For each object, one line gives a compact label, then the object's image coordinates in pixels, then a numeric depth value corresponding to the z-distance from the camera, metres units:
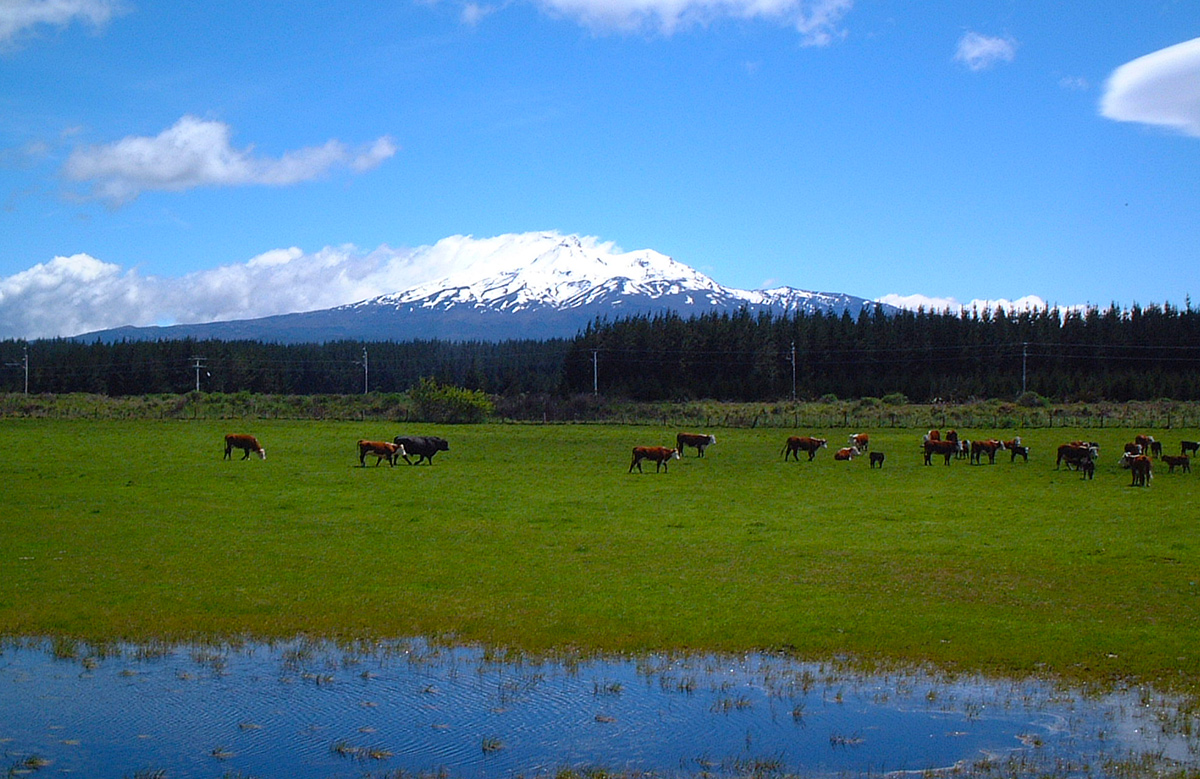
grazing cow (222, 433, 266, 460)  47.22
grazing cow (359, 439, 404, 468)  45.81
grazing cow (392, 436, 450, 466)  48.44
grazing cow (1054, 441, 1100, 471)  40.31
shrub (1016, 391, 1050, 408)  100.88
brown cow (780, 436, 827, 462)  49.47
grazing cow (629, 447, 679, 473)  43.22
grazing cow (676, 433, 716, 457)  51.84
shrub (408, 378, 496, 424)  84.25
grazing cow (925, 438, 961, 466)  46.40
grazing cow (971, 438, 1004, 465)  46.06
